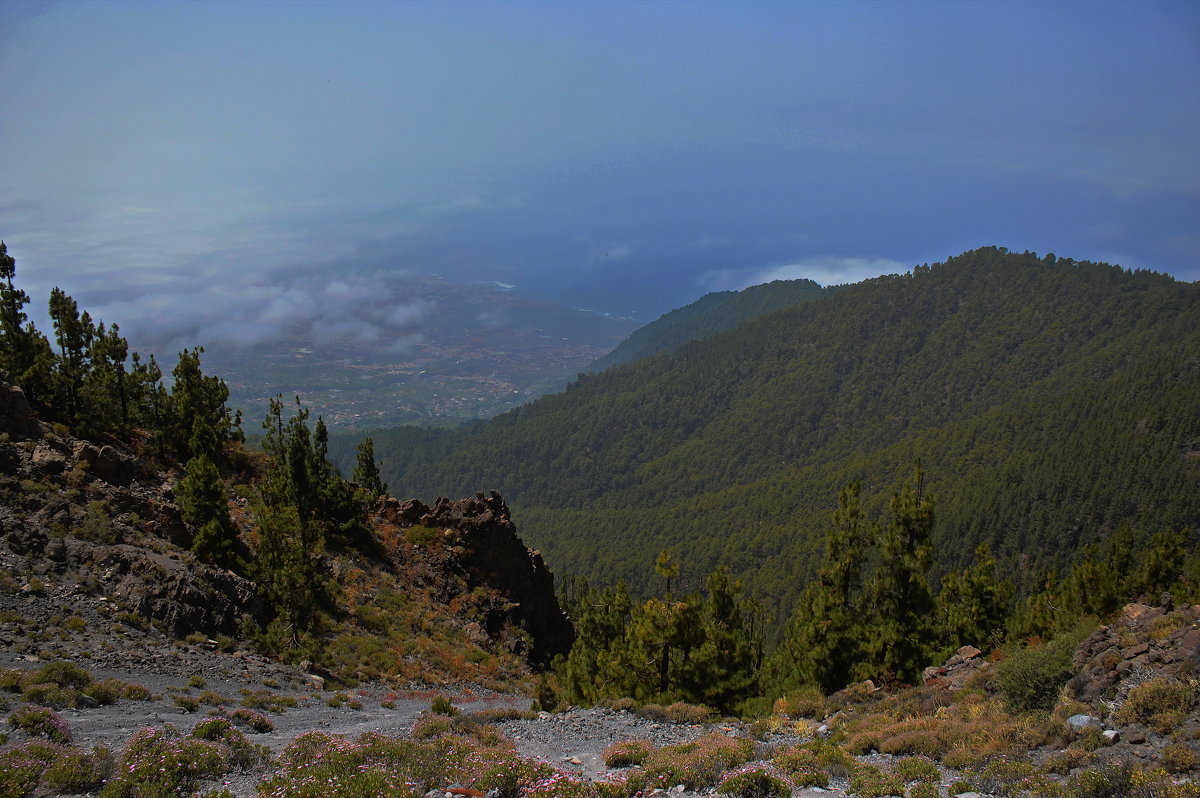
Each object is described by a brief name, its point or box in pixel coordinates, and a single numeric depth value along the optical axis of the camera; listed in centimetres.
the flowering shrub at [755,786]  1184
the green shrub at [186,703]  1676
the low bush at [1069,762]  1141
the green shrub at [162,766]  1056
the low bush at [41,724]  1234
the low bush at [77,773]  1038
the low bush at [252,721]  1634
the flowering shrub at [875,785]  1166
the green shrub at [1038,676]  1538
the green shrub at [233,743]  1266
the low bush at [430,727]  1685
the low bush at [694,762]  1264
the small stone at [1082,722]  1285
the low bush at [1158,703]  1182
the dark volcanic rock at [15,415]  2703
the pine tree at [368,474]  4694
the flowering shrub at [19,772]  982
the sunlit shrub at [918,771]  1216
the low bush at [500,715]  2061
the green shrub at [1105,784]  990
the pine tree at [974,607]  2909
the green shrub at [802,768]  1240
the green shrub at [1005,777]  1112
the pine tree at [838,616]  2694
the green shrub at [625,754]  1485
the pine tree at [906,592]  2631
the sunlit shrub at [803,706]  2189
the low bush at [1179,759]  1002
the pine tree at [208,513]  2689
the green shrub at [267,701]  1880
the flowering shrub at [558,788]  1131
